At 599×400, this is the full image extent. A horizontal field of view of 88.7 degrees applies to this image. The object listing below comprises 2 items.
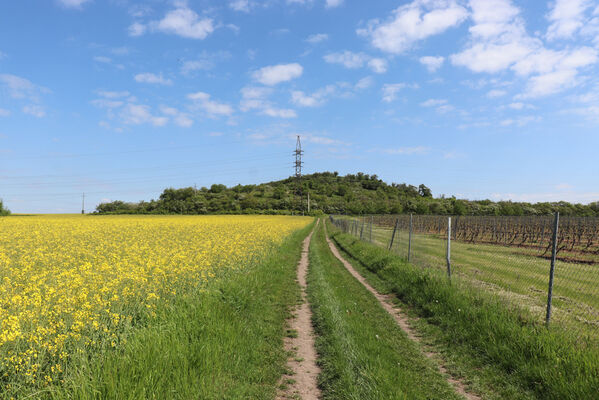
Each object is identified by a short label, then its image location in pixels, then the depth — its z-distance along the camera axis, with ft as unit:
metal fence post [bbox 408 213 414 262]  40.29
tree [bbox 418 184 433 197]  511.65
